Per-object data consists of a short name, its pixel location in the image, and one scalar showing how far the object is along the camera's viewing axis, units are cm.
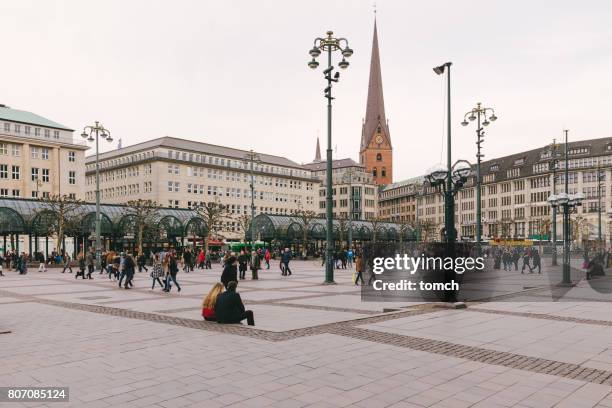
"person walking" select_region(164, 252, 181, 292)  2112
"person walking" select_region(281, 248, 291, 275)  3154
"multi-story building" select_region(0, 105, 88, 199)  8400
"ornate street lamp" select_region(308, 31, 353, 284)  2412
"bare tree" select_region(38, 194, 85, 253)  4466
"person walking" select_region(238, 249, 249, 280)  2788
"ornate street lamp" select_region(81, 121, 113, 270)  3661
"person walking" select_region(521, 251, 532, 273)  3394
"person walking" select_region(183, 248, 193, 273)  3493
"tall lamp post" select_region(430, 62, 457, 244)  1733
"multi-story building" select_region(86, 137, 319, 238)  9831
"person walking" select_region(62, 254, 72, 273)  3695
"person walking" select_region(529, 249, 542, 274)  3447
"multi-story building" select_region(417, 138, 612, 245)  10644
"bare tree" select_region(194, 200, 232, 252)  5669
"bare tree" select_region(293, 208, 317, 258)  6324
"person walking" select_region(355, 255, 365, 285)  2392
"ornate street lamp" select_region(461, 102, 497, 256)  3155
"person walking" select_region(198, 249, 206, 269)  3969
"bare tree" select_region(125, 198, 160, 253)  5206
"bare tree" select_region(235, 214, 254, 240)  7205
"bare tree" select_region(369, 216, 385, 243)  7993
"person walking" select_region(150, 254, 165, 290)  2219
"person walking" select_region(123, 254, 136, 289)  2284
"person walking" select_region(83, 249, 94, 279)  2978
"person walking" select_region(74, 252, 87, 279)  2950
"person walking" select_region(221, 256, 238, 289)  1648
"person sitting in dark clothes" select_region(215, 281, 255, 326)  1248
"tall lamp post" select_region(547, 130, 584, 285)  2297
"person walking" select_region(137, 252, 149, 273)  3625
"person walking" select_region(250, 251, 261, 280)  2828
